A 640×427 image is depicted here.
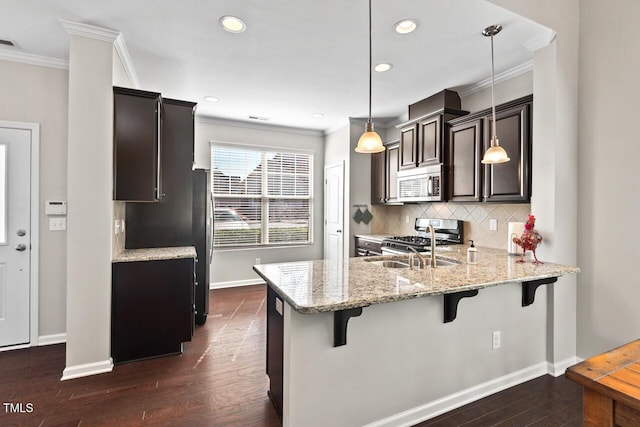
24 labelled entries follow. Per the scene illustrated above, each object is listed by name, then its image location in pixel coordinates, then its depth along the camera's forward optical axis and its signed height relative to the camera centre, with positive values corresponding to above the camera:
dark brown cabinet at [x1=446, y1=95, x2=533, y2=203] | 2.76 +0.58
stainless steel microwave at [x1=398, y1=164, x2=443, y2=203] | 3.65 +0.38
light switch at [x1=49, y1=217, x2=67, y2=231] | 3.02 -0.12
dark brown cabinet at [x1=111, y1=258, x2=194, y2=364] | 2.60 -0.83
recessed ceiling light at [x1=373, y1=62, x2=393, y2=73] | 3.07 +1.49
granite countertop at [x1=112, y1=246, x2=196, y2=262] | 2.64 -0.38
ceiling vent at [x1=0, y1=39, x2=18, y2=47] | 2.68 +1.48
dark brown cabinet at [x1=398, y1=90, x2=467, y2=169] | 3.64 +1.06
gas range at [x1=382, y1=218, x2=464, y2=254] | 3.86 -0.33
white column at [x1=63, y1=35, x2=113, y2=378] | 2.42 +0.05
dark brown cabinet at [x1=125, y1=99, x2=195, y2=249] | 3.18 +0.17
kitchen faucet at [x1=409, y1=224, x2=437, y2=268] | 2.20 -0.32
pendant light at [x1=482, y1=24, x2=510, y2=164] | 2.28 +0.45
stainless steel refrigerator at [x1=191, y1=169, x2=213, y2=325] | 3.51 -0.26
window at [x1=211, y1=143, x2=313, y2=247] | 5.12 +0.30
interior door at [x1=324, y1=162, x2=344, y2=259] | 5.21 +0.04
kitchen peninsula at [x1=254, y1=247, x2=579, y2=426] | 1.60 -0.76
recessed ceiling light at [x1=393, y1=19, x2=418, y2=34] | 2.37 +1.48
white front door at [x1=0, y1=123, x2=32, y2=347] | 2.87 -0.21
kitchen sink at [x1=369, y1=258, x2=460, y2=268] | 2.51 -0.40
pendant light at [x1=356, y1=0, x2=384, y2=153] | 2.13 +0.50
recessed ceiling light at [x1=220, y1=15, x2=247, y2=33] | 2.34 +1.47
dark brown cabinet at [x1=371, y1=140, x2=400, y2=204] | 4.58 +0.62
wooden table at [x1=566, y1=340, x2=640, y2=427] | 0.94 -0.54
